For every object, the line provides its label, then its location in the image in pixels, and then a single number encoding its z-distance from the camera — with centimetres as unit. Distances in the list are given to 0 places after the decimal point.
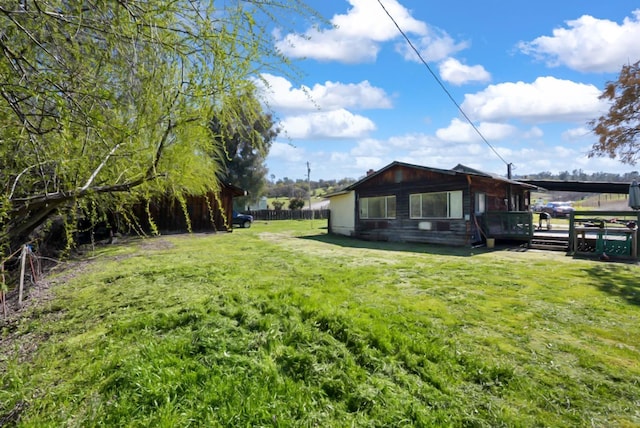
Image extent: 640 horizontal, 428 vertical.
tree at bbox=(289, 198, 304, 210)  3866
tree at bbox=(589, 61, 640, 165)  1251
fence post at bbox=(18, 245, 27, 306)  502
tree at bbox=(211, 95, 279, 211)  2748
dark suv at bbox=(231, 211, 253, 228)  2345
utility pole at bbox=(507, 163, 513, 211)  1357
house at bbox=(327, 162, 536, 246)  1134
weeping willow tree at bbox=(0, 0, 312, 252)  165
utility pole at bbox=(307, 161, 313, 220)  4310
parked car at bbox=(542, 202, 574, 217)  2904
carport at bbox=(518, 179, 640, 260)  823
